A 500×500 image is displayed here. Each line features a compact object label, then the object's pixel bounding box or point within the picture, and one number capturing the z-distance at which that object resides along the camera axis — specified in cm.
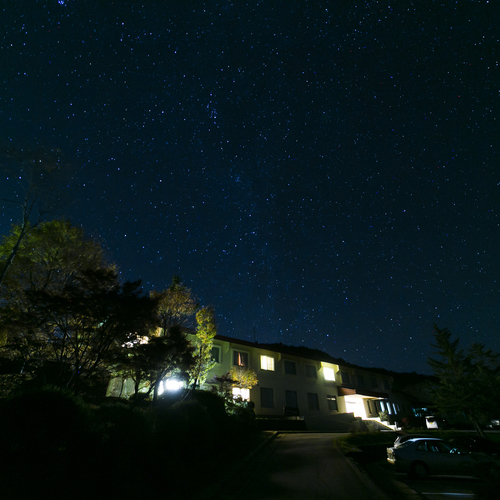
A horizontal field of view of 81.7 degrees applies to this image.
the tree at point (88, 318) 1123
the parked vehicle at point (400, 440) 1298
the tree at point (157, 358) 1333
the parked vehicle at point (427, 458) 1173
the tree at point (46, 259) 1703
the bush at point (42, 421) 512
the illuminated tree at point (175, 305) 1822
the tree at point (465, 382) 2589
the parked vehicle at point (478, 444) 1727
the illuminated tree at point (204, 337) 1898
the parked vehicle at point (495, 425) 3535
